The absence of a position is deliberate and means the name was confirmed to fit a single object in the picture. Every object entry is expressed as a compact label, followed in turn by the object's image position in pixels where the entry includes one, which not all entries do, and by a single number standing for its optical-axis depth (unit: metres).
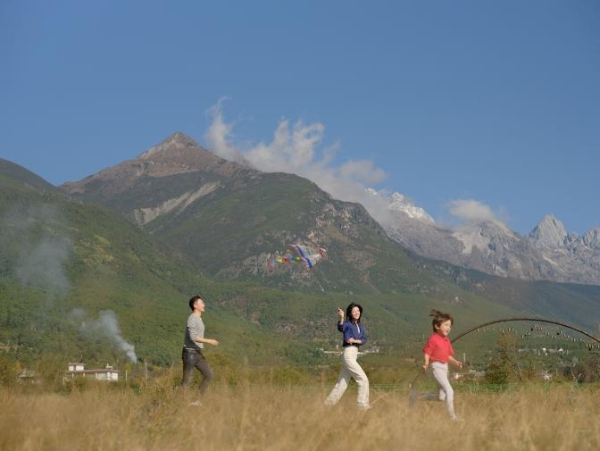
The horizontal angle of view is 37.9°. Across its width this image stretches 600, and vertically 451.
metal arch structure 12.26
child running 12.44
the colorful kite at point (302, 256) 36.97
